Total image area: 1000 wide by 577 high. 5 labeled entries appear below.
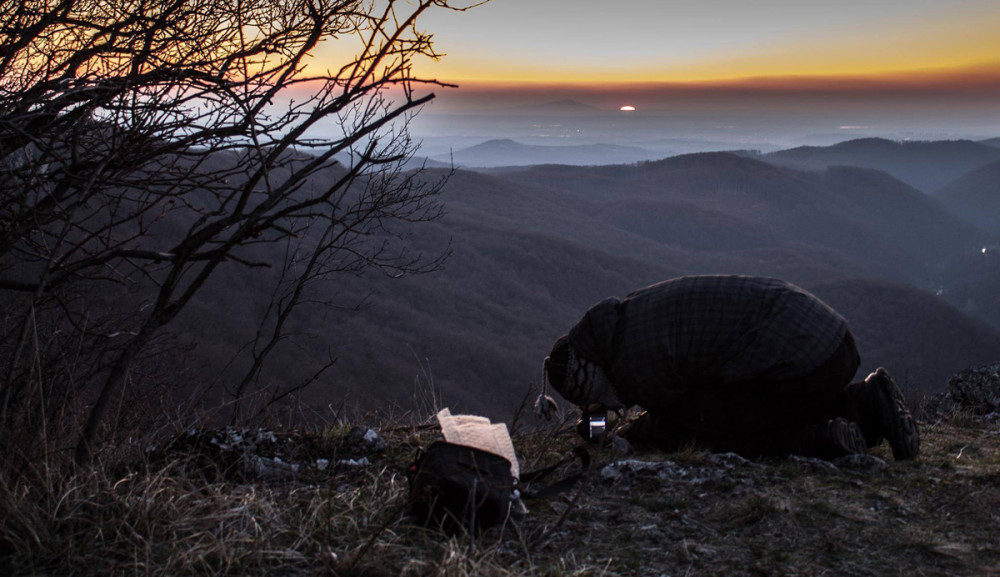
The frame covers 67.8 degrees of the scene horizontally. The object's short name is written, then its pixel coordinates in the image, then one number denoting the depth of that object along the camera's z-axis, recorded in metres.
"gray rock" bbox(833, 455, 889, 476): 3.70
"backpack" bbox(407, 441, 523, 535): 2.55
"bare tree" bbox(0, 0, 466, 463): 2.88
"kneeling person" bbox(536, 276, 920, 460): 3.96
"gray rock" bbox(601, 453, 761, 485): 3.40
